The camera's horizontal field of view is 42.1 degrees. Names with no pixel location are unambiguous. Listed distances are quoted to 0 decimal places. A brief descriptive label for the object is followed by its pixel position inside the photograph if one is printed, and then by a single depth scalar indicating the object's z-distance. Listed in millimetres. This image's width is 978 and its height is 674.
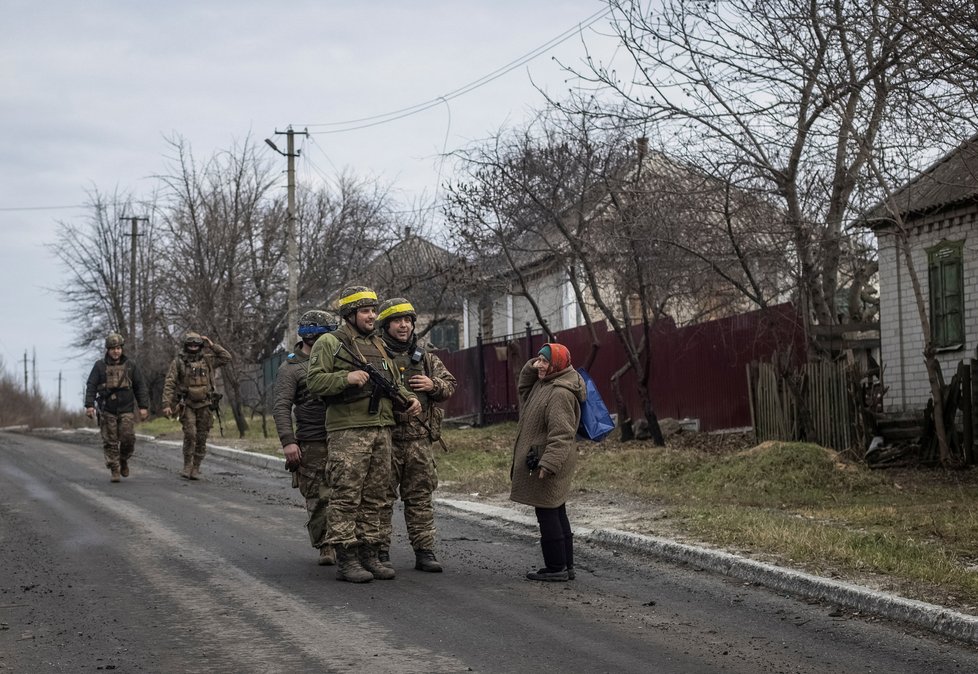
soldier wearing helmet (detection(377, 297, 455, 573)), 8688
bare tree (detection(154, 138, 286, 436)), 30297
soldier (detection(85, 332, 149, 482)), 16641
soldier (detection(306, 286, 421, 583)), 8266
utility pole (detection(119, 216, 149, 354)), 44956
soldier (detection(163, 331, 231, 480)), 16781
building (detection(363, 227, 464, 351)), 24859
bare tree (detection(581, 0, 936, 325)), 12078
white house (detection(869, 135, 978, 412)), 18359
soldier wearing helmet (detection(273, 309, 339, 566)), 9016
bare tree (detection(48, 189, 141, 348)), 49469
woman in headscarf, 8414
